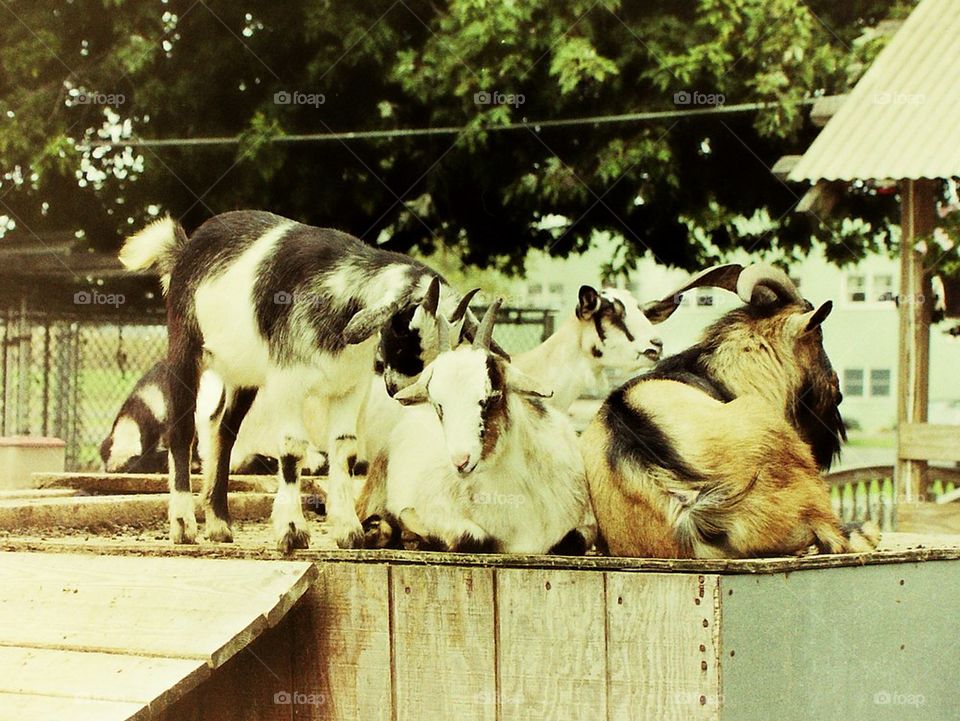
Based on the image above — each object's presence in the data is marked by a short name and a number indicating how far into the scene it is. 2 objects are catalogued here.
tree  10.66
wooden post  8.59
